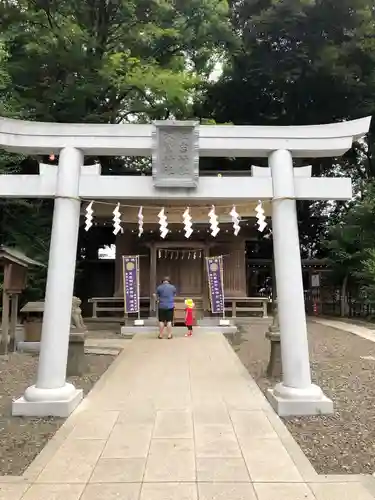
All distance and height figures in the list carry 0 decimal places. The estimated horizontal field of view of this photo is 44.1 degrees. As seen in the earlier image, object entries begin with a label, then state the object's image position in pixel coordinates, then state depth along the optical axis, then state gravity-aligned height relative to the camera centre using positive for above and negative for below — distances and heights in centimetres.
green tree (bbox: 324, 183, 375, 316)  1738 +316
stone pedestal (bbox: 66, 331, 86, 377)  811 -53
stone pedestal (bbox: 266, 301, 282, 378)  777 -50
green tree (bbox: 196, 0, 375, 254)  2008 +1166
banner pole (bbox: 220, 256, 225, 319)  1605 +190
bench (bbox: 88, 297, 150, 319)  1745 +74
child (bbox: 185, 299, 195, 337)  1383 +22
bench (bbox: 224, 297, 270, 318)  1752 +73
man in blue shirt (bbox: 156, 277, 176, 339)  1211 +61
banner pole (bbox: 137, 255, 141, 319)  1592 +89
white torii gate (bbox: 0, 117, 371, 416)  596 +181
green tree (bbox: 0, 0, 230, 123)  1647 +991
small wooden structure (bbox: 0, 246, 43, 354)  1005 +93
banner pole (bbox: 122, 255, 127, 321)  1575 +178
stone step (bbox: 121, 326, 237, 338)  1480 -20
